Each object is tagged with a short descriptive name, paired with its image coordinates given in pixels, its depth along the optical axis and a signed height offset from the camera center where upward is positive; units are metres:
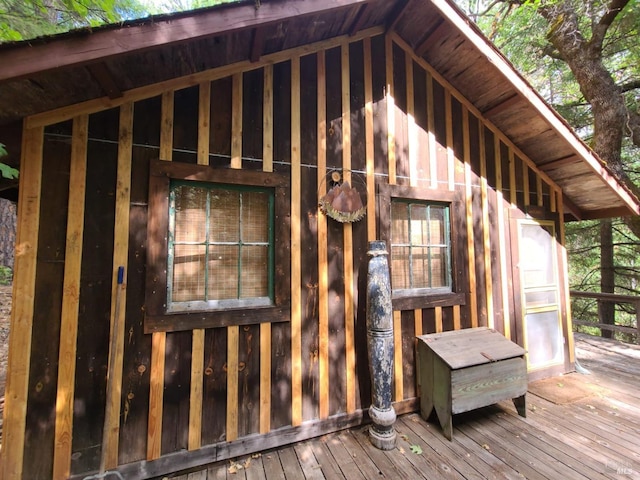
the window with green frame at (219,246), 2.06 +0.08
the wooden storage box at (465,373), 2.29 -1.09
